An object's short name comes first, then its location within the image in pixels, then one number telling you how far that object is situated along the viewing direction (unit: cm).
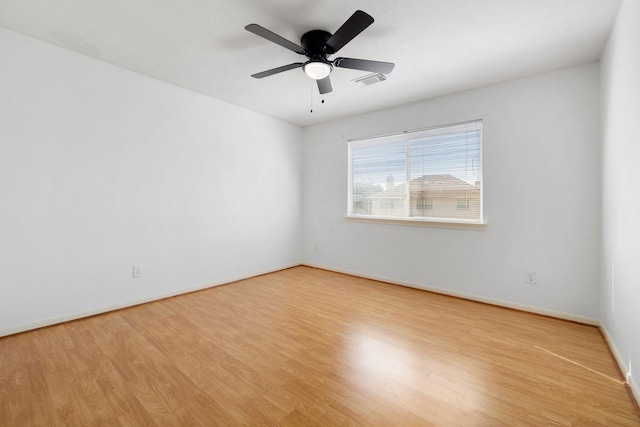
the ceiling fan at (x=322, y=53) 187
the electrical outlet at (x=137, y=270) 297
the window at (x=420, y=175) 329
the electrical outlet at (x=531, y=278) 284
